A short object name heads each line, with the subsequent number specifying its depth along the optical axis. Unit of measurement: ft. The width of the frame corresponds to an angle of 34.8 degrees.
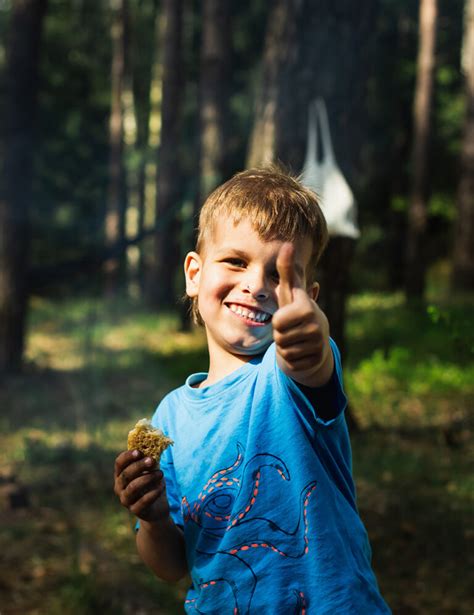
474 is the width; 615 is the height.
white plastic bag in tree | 15.12
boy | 5.63
